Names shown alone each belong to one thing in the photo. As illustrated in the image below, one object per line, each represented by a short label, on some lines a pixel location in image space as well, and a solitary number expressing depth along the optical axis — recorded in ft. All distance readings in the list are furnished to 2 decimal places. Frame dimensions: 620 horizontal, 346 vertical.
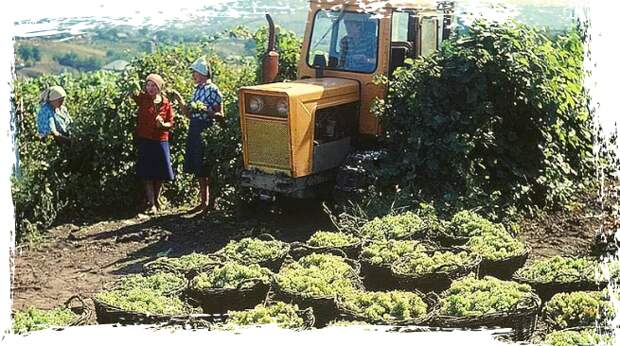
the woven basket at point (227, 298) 17.38
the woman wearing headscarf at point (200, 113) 29.30
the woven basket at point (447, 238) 20.99
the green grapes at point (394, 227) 21.09
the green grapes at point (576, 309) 15.20
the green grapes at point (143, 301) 15.87
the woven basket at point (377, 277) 18.54
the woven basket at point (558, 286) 17.31
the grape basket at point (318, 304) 16.67
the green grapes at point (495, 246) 19.16
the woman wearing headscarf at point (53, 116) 28.94
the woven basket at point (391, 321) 15.17
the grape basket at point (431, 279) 17.92
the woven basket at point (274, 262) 19.51
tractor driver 27.22
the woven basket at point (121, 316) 15.40
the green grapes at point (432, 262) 18.04
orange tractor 26.50
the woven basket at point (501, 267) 19.03
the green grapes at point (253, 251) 19.57
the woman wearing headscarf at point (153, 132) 29.55
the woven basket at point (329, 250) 20.25
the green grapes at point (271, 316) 15.07
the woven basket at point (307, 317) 15.57
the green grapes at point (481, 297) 15.67
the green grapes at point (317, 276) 17.03
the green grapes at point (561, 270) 17.43
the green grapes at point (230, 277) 17.56
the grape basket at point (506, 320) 15.26
